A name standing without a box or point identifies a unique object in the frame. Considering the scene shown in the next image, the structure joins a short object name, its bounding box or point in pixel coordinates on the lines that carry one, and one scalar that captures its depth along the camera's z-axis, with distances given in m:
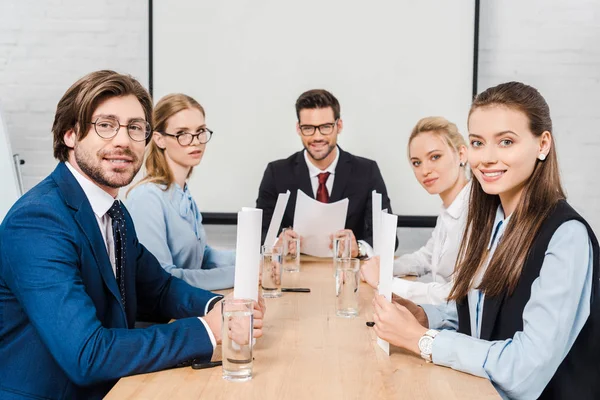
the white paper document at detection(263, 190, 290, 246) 2.37
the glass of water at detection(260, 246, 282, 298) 2.24
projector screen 3.94
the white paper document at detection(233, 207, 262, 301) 1.43
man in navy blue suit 1.35
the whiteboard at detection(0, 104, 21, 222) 3.60
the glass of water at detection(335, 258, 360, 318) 1.96
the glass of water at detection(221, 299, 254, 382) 1.38
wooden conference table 1.30
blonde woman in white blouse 2.62
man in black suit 3.54
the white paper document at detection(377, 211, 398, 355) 1.48
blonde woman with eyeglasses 2.40
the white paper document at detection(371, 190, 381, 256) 2.36
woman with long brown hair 1.40
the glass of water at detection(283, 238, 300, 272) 2.70
